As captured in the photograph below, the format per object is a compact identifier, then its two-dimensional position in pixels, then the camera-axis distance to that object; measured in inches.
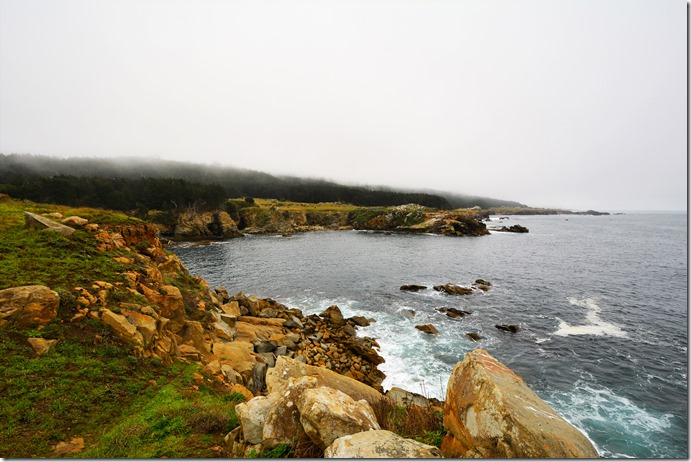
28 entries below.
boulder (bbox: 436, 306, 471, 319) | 1219.9
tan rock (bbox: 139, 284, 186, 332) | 599.8
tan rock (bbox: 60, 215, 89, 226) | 691.1
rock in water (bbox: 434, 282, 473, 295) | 1526.8
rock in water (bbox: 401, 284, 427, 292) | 1591.5
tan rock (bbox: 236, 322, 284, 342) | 845.2
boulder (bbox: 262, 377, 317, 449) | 239.5
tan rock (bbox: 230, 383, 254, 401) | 464.1
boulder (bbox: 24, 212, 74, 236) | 621.0
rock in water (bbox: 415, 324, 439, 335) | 1063.4
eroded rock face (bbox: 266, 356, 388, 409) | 358.1
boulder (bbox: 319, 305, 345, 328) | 1112.9
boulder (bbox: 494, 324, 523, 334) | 1072.0
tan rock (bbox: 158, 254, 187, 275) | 831.6
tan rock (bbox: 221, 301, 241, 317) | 998.4
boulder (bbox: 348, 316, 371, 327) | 1137.8
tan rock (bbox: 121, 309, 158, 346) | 488.4
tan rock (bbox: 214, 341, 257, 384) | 590.9
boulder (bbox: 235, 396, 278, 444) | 254.7
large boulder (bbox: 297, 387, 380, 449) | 214.4
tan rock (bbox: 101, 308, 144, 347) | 462.0
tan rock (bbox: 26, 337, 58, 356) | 379.9
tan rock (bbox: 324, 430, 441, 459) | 192.1
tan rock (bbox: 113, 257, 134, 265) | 643.4
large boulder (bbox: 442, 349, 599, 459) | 195.5
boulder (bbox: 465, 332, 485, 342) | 1008.9
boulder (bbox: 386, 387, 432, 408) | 540.8
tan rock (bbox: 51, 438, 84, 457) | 287.1
